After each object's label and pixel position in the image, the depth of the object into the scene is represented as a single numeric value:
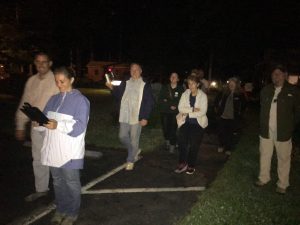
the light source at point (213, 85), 27.20
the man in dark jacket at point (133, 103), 4.87
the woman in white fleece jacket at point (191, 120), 4.82
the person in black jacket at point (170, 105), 6.02
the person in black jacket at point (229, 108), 6.04
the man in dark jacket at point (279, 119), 4.13
